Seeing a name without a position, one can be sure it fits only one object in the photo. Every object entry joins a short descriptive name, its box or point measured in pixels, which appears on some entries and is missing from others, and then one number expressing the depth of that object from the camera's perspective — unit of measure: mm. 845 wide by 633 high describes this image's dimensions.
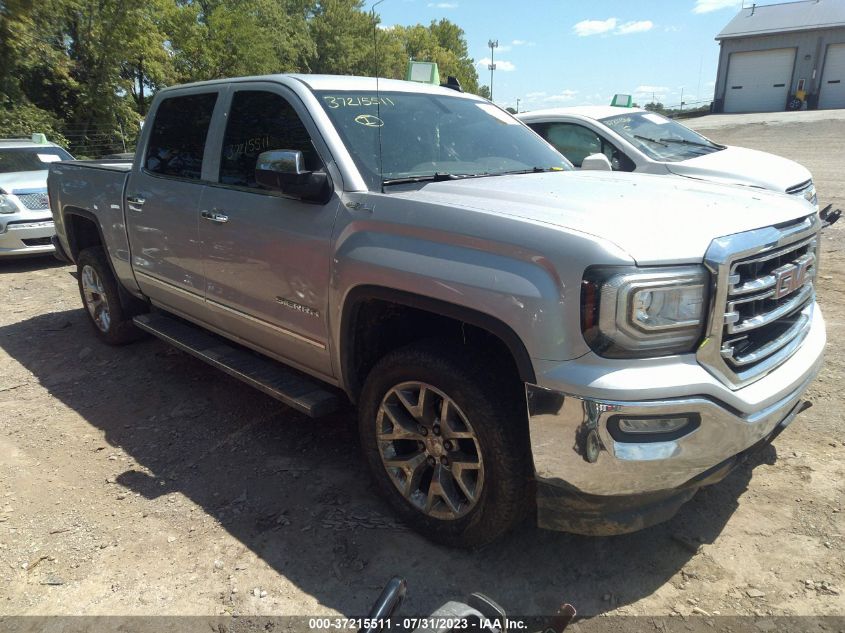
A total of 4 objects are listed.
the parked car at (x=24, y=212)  8562
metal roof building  38594
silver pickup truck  2102
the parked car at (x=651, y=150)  6379
